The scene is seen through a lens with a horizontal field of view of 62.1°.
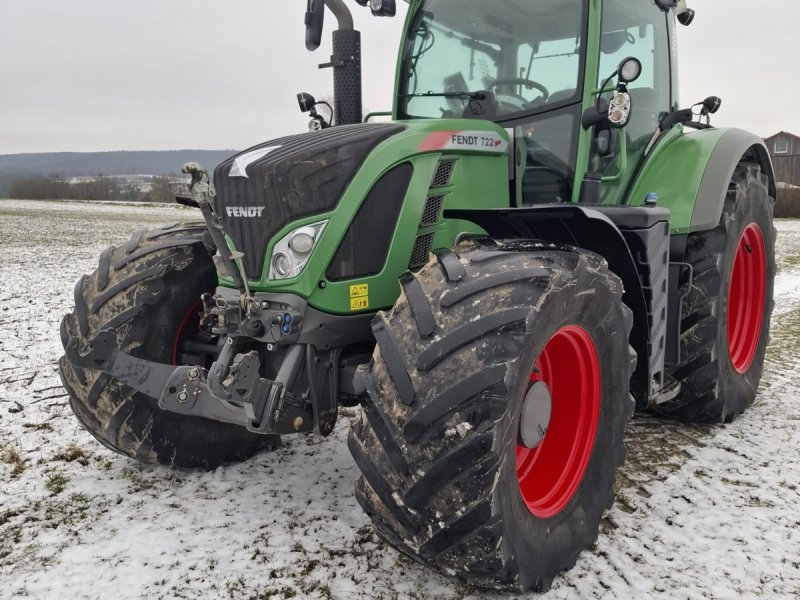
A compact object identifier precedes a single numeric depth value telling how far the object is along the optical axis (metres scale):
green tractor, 2.06
